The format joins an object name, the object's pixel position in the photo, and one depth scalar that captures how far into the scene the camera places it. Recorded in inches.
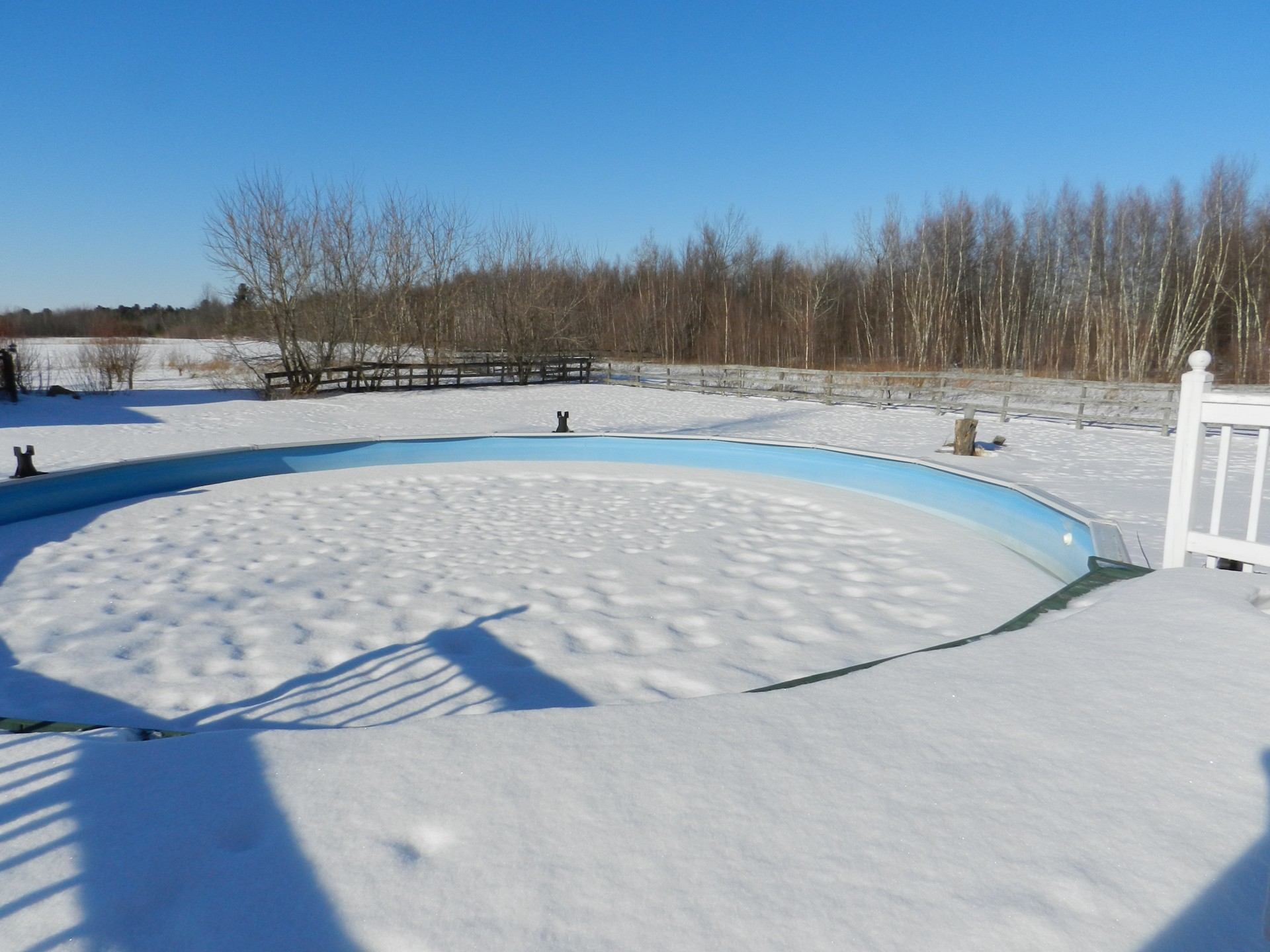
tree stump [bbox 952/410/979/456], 372.2
